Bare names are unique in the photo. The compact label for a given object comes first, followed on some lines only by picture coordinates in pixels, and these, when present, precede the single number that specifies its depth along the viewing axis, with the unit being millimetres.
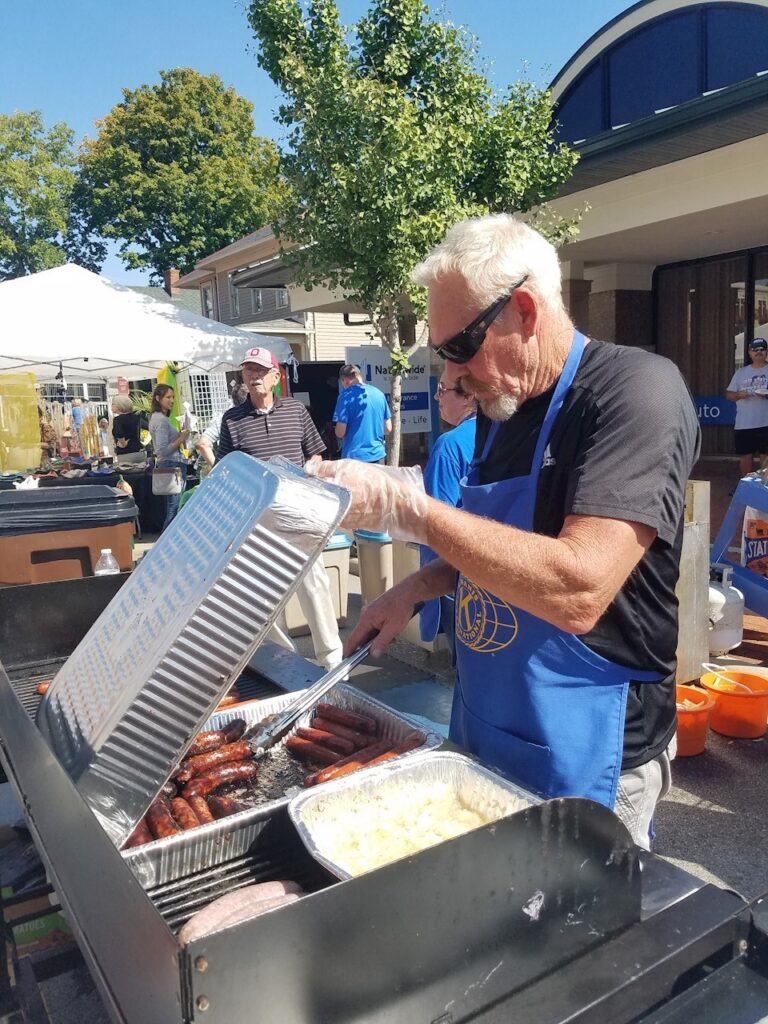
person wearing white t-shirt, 9625
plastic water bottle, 4238
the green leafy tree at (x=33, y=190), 45375
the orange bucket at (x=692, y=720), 4062
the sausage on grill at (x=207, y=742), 1950
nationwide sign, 10773
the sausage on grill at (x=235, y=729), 2041
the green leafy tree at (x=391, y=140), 8484
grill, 950
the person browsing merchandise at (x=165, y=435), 10672
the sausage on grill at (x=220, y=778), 1786
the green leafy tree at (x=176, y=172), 41562
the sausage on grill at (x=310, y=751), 1917
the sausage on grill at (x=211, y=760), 1841
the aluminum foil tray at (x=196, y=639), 1388
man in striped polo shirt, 6199
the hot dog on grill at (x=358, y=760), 1710
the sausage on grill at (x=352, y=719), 2061
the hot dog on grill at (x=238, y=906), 1195
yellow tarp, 10820
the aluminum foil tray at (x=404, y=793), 1497
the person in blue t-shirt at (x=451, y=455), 4041
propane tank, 5000
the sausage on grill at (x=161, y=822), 1573
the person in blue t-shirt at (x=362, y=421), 8180
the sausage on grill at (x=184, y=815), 1620
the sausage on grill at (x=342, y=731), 1965
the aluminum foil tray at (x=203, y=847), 1453
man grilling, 1340
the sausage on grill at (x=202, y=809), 1635
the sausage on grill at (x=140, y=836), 1525
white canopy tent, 10133
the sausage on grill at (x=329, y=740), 1931
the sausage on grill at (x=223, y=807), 1677
